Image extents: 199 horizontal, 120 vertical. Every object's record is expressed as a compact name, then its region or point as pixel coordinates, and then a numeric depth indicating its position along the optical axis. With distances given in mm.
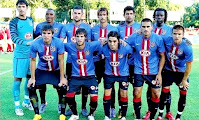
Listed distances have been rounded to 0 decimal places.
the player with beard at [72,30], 5605
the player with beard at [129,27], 5453
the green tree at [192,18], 51644
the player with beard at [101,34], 5454
